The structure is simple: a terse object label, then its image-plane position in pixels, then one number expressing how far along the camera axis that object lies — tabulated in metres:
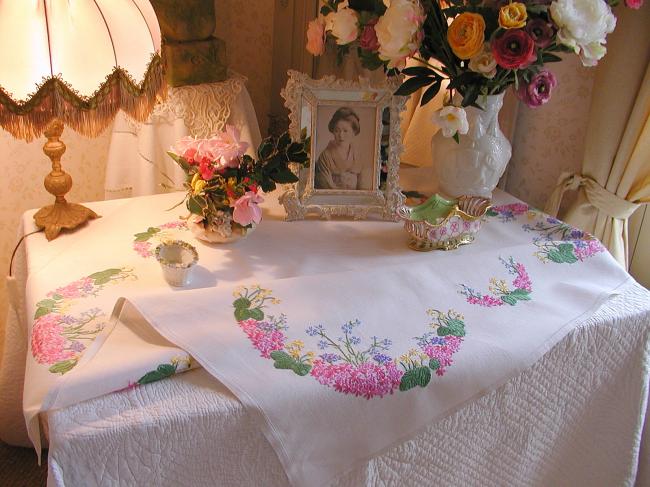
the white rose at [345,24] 1.17
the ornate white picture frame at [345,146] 1.21
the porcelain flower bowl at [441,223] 1.18
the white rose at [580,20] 1.03
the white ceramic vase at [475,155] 1.26
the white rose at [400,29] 1.07
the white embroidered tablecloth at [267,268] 0.89
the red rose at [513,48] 1.04
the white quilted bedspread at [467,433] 0.78
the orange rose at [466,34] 1.04
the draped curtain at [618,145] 1.32
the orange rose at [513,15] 1.02
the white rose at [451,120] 1.14
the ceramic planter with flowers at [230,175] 1.14
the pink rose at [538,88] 1.15
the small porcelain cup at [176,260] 1.04
